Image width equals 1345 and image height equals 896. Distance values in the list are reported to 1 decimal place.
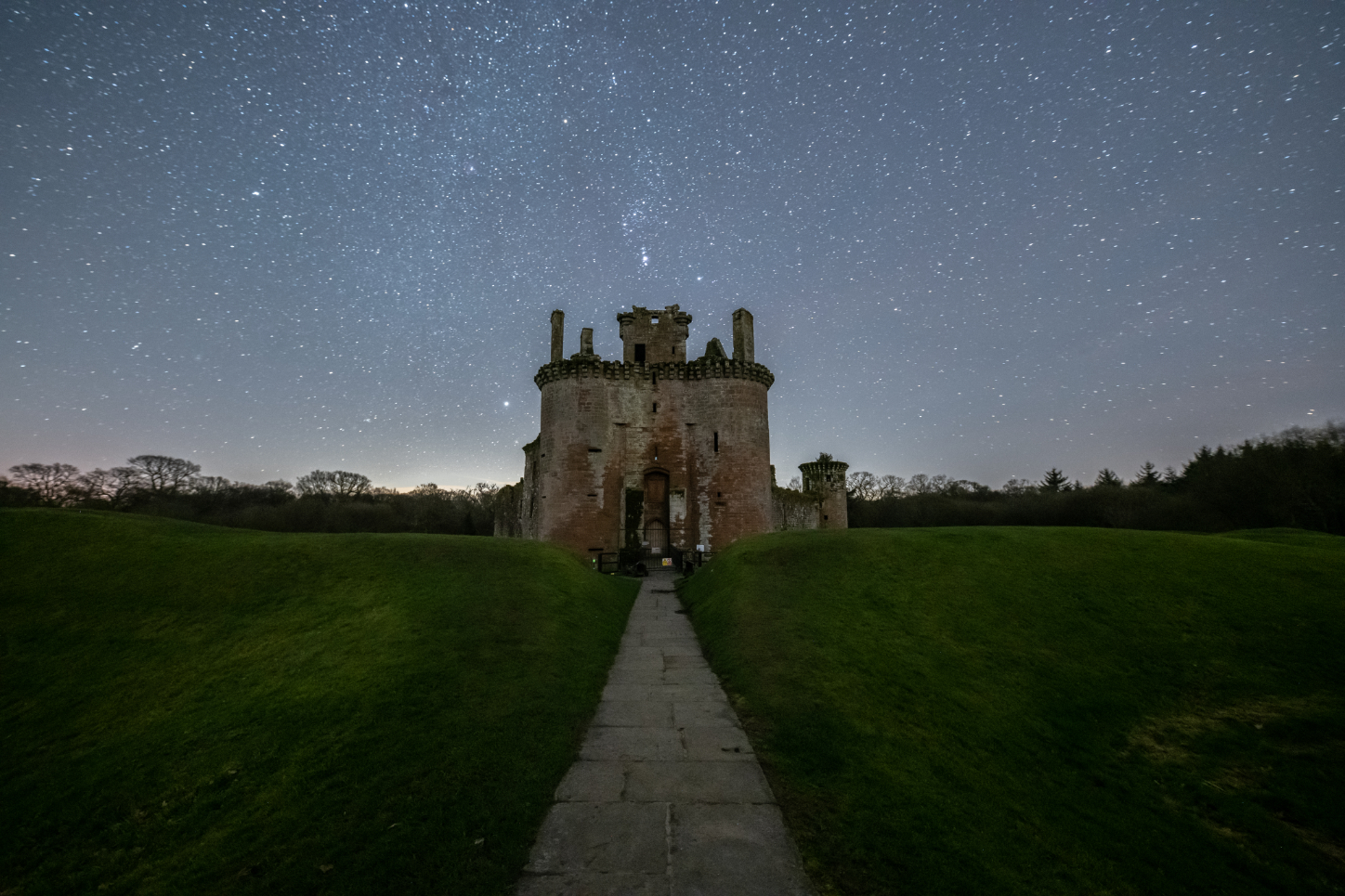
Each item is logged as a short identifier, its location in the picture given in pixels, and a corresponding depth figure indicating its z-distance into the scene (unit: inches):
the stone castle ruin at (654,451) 1272.1
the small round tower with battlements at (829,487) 1862.7
